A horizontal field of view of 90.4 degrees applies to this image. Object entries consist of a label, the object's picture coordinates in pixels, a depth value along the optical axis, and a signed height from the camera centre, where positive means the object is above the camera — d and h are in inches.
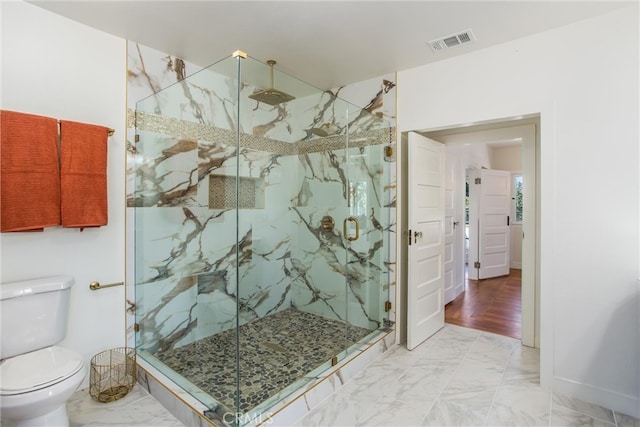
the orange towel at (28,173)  68.0 +8.2
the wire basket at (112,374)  80.4 -44.1
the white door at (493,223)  207.9 -8.3
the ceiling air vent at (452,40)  86.6 +48.1
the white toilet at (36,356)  56.9 -30.8
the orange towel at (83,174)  75.6 +8.8
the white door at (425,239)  108.0 -10.3
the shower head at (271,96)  92.7 +35.7
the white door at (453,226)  155.2 -8.0
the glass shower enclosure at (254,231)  83.3 -6.7
